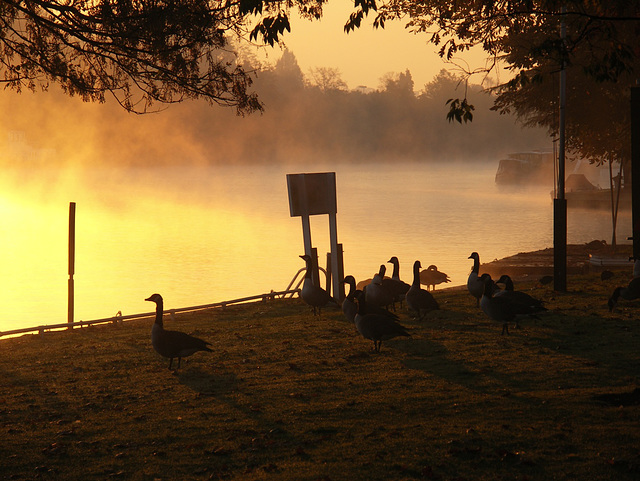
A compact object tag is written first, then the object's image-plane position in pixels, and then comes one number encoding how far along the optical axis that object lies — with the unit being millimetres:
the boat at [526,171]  134375
